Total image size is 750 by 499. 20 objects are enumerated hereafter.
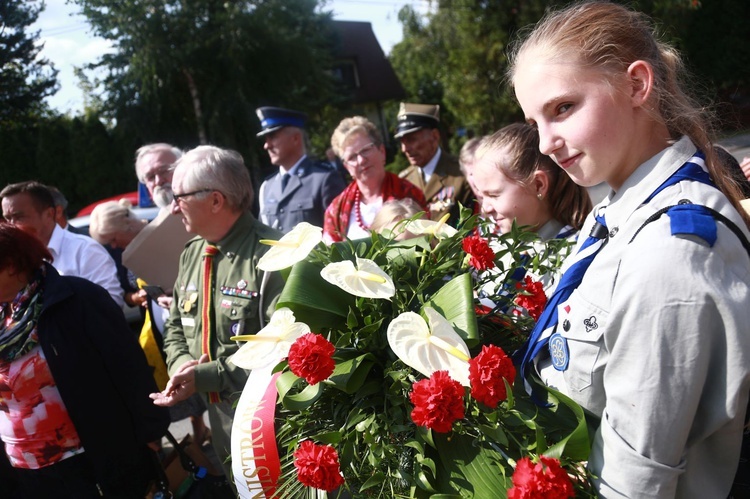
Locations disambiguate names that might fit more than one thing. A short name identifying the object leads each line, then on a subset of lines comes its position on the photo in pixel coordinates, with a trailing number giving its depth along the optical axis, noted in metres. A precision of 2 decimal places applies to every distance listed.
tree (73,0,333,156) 19.03
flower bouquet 1.19
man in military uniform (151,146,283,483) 2.61
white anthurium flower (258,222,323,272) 1.52
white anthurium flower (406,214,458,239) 1.63
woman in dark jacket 2.81
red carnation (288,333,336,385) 1.27
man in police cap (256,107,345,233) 4.58
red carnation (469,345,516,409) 1.17
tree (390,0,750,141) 18.31
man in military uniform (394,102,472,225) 4.64
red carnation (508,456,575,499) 1.05
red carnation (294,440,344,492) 1.22
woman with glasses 3.98
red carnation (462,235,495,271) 1.48
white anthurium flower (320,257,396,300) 1.36
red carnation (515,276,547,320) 1.56
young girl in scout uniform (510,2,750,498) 1.04
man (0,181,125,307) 4.00
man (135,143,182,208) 4.30
